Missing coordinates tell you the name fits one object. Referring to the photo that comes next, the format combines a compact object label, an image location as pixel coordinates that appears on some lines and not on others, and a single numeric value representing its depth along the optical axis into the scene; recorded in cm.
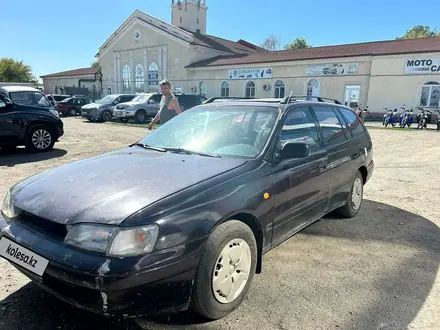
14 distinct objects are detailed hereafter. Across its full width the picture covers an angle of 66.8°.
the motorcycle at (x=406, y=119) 1905
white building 2506
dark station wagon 203
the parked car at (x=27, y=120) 851
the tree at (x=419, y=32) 5822
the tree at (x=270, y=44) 6781
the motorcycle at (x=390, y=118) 2000
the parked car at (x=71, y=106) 2680
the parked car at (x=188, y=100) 2159
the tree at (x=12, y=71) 5347
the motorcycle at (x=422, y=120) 1816
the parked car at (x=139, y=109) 1981
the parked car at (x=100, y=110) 2112
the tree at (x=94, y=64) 7542
